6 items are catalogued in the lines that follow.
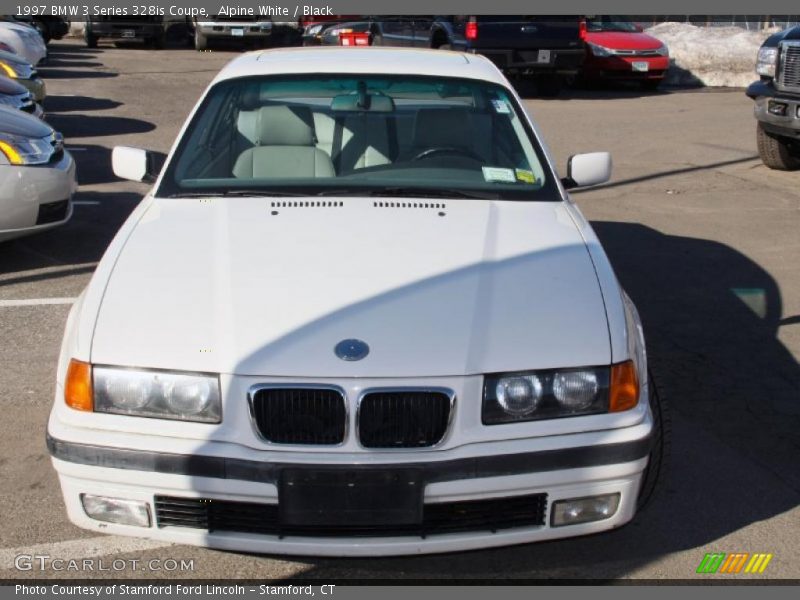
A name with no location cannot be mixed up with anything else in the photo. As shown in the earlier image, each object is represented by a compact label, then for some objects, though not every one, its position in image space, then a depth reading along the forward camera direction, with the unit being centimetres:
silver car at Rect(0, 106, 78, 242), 715
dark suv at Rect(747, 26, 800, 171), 1059
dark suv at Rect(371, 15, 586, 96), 1805
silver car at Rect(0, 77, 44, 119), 1092
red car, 1981
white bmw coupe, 319
